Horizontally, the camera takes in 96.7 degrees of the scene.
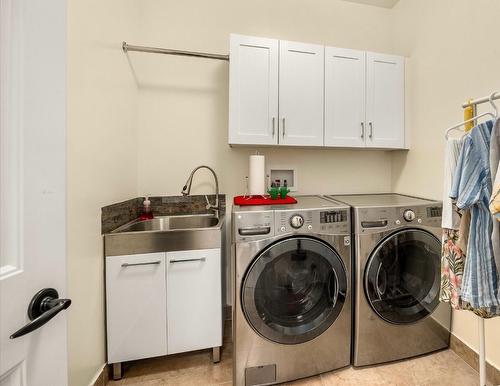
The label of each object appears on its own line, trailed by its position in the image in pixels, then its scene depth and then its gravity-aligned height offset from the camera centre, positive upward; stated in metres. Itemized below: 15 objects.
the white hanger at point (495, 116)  0.91 +0.33
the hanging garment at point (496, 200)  0.80 -0.03
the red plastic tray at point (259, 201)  1.57 -0.06
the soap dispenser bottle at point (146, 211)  1.77 -0.15
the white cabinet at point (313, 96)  1.64 +0.76
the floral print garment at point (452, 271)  1.04 -0.38
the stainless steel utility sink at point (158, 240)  1.31 -0.30
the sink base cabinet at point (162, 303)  1.31 -0.68
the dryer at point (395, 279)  1.36 -0.55
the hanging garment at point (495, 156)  0.89 +0.15
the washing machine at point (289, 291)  1.24 -0.58
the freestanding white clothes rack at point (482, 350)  1.10 -0.78
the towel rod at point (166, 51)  1.55 +1.01
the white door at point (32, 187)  0.44 +0.01
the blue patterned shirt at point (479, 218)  0.92 -0.11
